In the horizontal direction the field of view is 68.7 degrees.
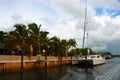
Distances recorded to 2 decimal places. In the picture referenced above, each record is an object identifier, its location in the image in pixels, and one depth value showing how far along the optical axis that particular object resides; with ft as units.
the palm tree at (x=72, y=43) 105.30
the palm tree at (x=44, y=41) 68.64
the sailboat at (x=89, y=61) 78.35
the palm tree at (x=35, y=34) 63.56
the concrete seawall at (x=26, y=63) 51.71
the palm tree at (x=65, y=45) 91.41
